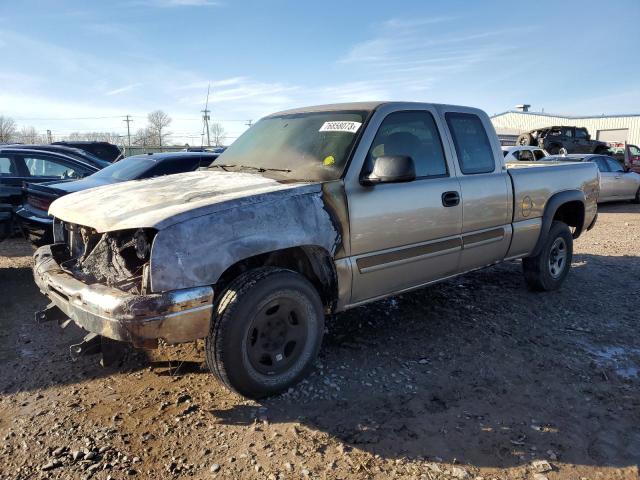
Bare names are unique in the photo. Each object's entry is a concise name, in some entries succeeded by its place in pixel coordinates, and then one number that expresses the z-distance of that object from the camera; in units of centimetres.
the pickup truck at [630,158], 1802
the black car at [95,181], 579
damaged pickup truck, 281
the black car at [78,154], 1001
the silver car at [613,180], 1360
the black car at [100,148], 1698
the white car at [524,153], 1495
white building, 4447
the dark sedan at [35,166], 834
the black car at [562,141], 2205
